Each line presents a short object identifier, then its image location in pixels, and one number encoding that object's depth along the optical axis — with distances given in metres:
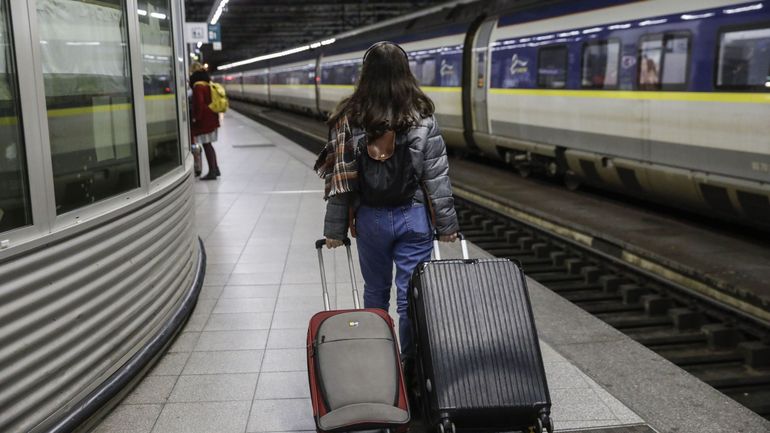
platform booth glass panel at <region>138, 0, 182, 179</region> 4.59
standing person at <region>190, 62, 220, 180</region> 12.02
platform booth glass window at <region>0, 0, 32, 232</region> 2.86
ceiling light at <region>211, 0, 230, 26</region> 19.77
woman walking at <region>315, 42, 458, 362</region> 3.29
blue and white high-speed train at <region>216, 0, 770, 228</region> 7.29
